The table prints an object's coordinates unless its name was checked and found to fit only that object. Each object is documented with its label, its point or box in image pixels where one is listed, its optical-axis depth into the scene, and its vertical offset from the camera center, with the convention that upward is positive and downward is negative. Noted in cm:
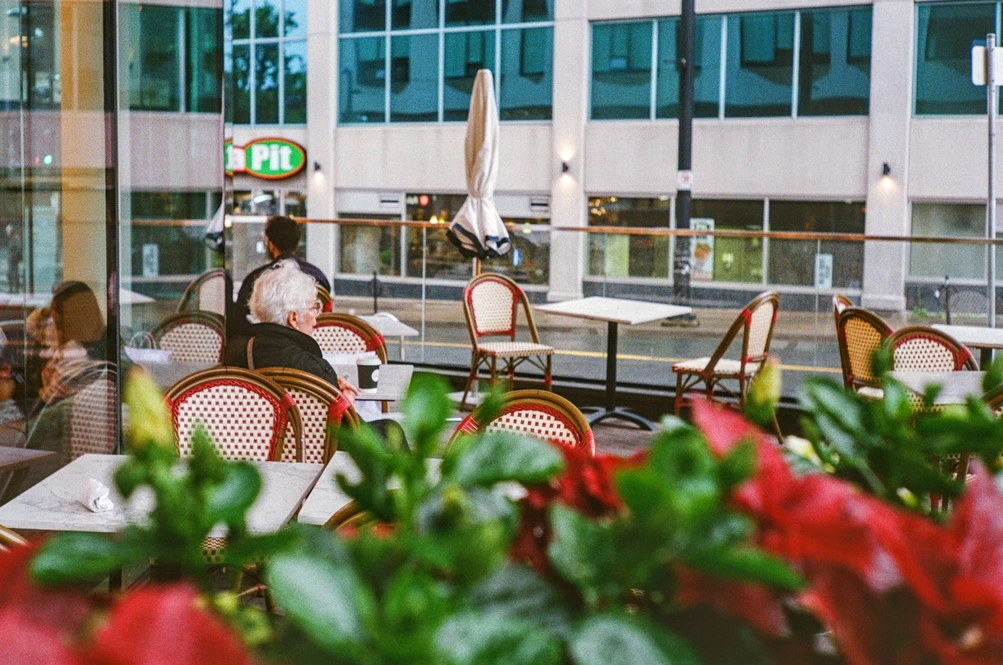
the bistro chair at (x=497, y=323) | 756 -46
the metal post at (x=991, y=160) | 730 +75
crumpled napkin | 248 -55
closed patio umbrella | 767 +49
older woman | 385 -27
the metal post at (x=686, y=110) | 1266 +176
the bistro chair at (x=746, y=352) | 661 -56
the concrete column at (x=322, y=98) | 1967 +276
